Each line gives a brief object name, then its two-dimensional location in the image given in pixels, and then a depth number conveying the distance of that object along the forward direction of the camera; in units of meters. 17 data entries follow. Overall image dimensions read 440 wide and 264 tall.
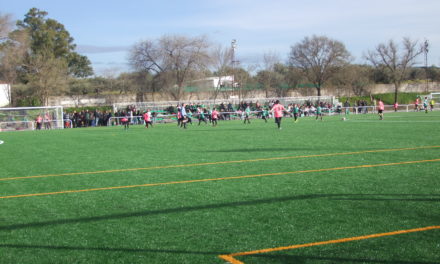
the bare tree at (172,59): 64.12
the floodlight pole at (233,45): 60.53
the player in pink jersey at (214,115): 33.74
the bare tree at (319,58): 76.44
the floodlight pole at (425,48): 75.69
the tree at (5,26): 53.14
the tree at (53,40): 75.62
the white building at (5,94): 53.50
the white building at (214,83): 67.57
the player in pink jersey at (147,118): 34.56
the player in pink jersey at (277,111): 25.81
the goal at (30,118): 40.47
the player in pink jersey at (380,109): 32.65
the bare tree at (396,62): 77.44
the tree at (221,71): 69.10
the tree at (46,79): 55.66
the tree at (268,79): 74.00
